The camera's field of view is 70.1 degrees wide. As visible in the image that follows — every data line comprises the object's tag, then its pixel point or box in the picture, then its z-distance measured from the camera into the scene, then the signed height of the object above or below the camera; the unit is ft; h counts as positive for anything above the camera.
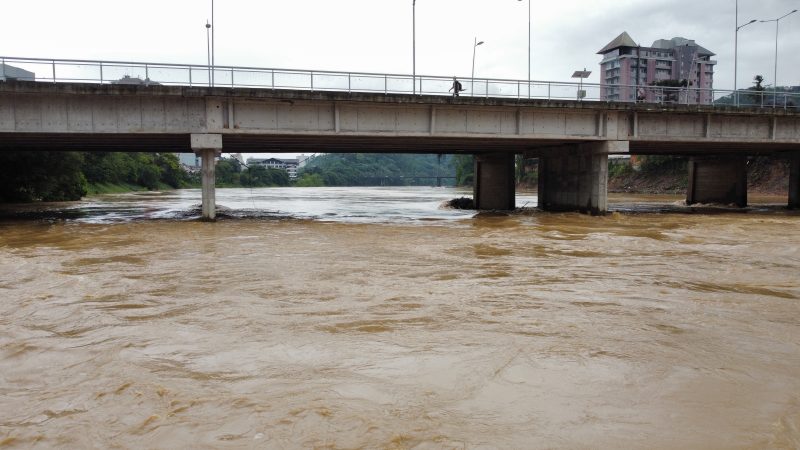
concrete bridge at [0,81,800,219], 84.12 +9.54
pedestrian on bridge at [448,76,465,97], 96.94 +16.13
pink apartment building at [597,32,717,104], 443.73 +97.77
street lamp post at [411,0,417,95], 124.98 +32.46
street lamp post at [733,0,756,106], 144.05 +33.04
